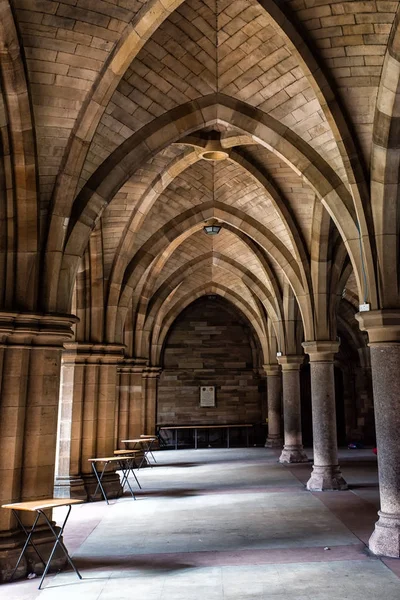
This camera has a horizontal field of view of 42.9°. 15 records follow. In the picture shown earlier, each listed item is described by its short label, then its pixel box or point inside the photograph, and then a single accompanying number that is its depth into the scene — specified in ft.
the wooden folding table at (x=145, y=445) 39.24
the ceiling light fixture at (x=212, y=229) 38.47
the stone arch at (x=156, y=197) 29.96
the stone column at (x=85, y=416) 27.68
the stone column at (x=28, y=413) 16.35
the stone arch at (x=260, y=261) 42.65
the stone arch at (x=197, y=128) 20.66
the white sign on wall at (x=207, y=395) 66.85
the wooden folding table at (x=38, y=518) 14.58
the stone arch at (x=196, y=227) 34.30
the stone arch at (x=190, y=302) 59.98
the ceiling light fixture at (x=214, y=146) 28.71
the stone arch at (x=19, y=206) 17.21
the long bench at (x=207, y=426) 59.26
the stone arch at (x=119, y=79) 17.04
